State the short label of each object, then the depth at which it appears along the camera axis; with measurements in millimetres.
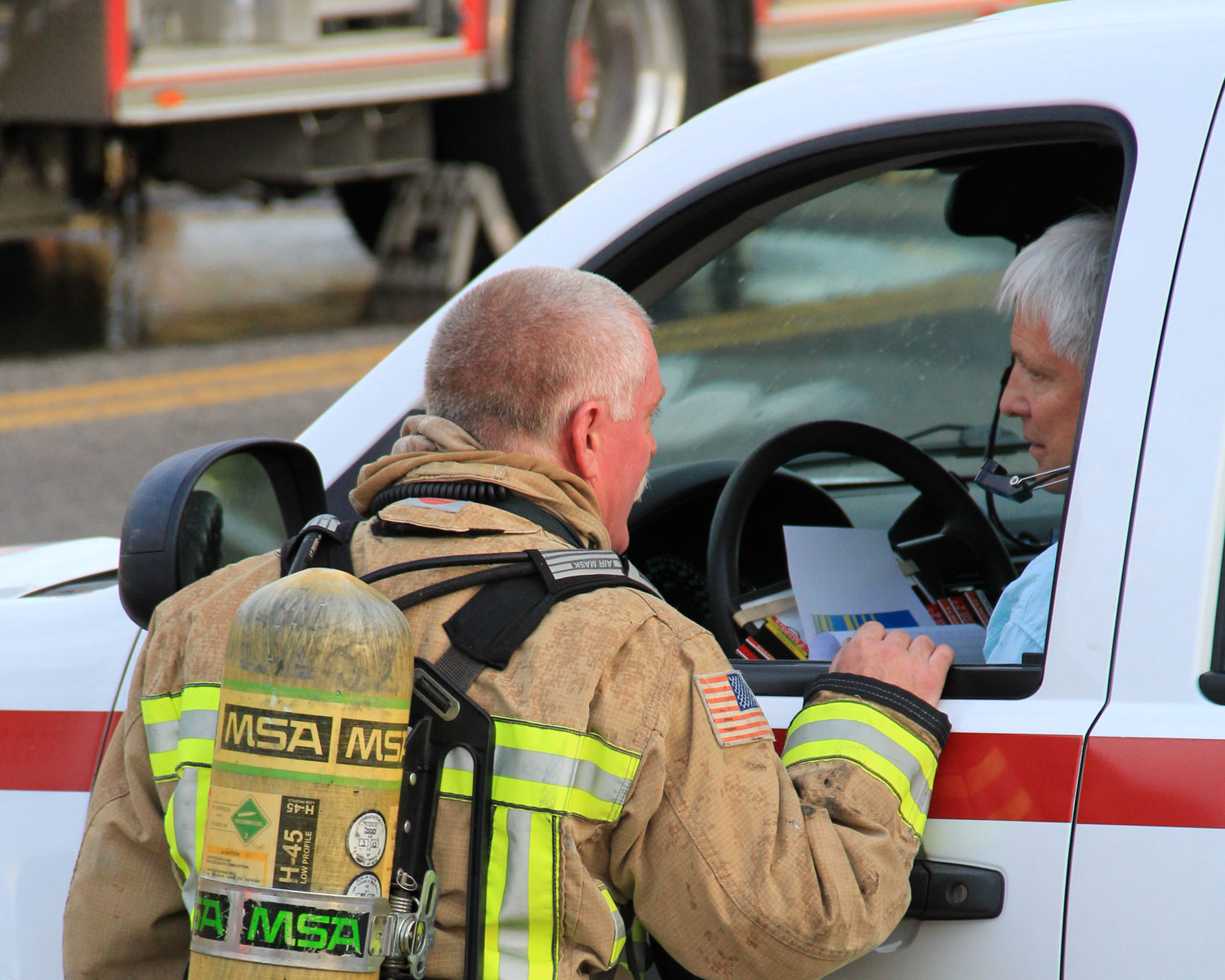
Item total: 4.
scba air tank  8764
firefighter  8839
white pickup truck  8840
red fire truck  24990
